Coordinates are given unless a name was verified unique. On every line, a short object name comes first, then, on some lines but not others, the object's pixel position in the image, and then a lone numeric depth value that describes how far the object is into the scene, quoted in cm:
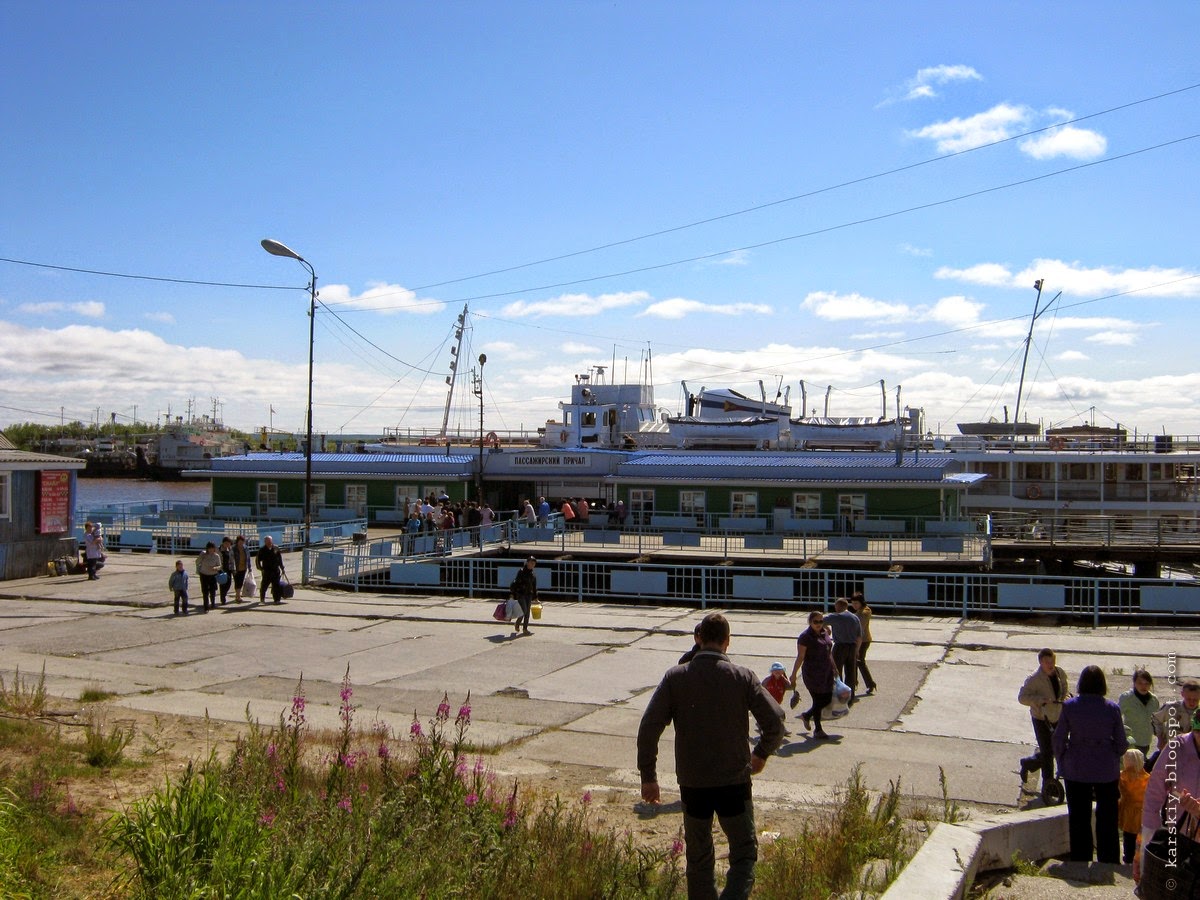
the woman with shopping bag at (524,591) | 1784
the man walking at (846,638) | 1213
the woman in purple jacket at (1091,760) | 691
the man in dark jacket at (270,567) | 2102
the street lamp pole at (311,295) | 2330
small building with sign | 2409
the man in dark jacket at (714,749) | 505
